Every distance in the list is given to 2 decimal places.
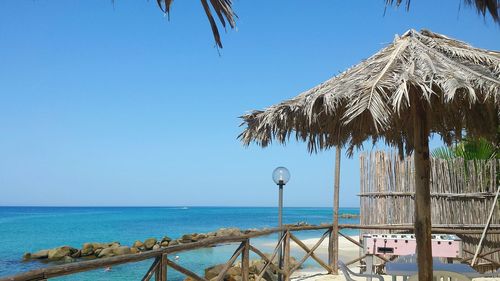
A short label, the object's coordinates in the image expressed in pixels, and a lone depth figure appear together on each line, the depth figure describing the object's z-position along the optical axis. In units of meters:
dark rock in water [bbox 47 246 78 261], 20.00
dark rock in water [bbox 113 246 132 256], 20.24
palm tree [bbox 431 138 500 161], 8.30
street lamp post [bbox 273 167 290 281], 6.82
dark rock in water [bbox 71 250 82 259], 20.44
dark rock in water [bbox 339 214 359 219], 60.04
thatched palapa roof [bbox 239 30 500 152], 3.29
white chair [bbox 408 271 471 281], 4.17
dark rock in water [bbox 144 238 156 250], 22.12
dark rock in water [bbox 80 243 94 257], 20.97
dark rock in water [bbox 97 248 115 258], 20.25
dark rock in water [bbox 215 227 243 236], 24.33
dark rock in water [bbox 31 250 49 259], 20.17
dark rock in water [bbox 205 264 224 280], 10.61
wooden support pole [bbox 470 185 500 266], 7.09
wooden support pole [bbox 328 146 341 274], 7.64
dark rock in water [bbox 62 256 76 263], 19.88
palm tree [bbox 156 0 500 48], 2.68
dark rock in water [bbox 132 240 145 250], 22.00
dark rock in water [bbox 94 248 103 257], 20.92
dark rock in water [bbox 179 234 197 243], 23.95
